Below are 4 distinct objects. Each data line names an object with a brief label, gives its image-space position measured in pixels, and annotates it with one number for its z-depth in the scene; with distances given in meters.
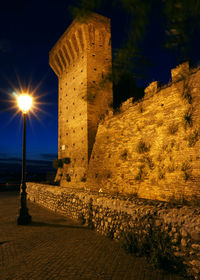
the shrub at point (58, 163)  17.91
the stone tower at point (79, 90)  15.42
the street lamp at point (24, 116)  7.52
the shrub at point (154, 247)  3.50
